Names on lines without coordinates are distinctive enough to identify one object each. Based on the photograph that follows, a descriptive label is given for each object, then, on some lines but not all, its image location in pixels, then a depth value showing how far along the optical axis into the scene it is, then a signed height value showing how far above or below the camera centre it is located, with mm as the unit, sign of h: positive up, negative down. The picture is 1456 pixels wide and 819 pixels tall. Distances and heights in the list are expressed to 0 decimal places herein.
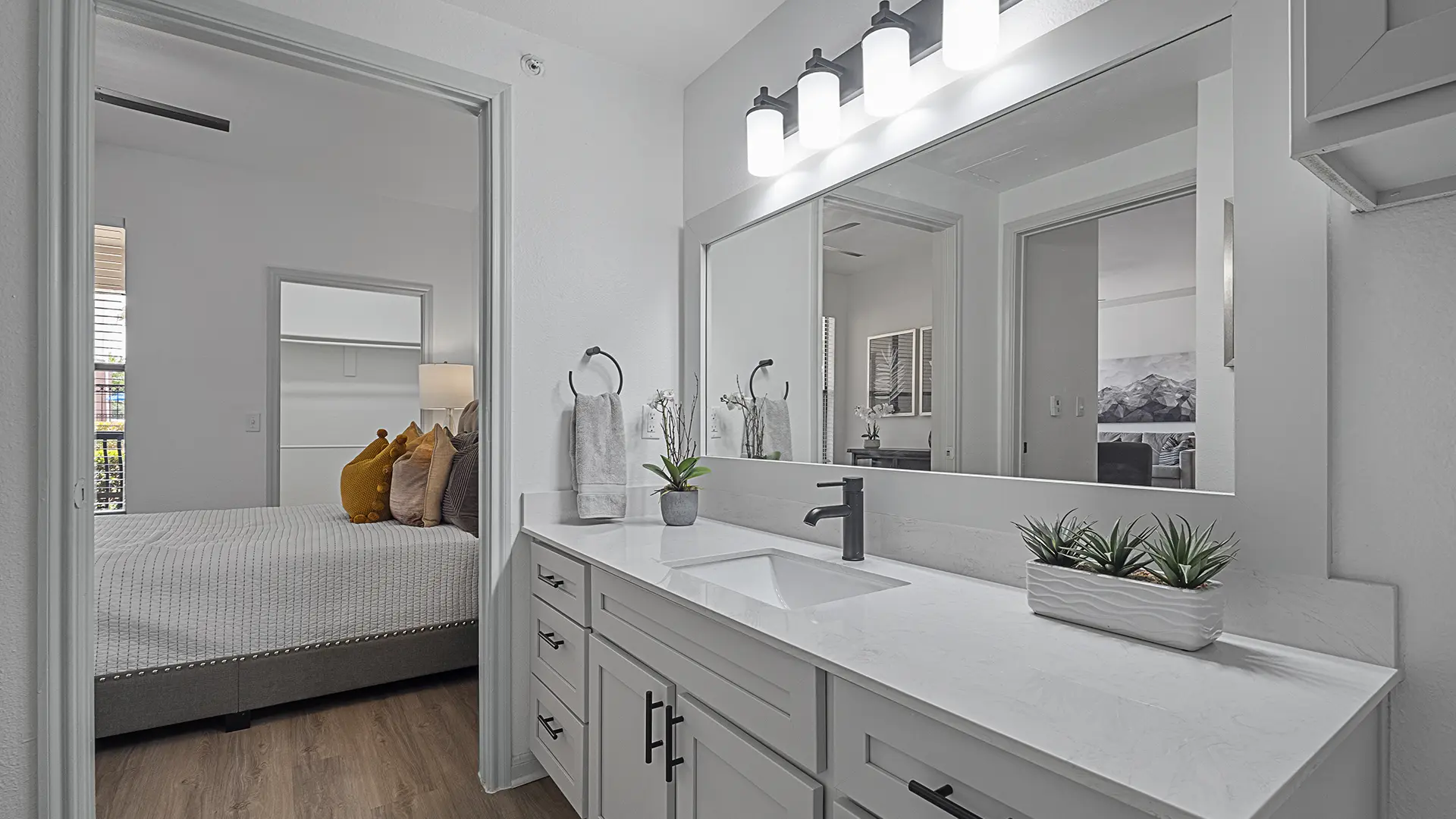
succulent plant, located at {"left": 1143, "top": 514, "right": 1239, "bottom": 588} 1014 -217
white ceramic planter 993 -294
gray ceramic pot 2244 -316
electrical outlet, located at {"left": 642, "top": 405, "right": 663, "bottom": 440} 2520 -50
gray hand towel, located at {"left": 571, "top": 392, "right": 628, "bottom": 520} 2273 -163
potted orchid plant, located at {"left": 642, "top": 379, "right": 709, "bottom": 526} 2246 -238
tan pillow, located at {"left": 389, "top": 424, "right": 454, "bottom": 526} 3172 -343
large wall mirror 1178 +244
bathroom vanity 706 -358
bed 2406 -764
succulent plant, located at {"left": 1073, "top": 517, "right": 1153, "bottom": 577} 1099 -226
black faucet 1680 -255
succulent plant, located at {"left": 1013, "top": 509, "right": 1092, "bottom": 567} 1178 -226
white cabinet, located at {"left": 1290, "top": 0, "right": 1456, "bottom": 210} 677 +334
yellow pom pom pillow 3279 -367
